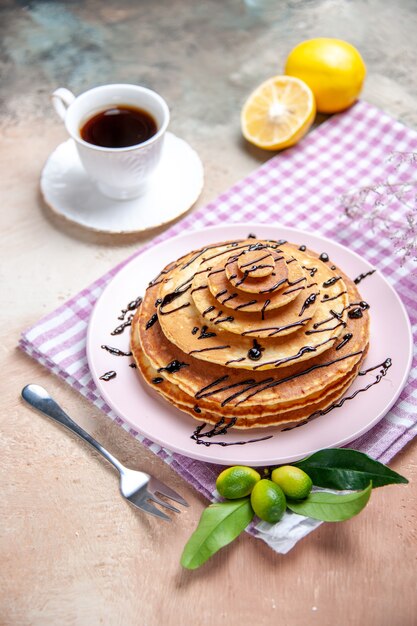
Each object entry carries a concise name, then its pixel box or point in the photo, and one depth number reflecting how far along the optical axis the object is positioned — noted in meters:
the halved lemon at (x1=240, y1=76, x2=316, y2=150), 0.91
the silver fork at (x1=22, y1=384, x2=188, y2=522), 0.70
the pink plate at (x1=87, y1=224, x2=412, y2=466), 0.70
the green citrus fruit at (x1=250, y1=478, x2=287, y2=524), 0.67
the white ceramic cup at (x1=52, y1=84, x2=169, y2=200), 0.83
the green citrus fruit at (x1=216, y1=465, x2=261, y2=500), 0.68
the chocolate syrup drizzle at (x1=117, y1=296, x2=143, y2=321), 0.78
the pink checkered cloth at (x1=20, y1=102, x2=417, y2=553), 0.73
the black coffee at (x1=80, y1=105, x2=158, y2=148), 0.86
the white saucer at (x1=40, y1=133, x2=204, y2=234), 0.86
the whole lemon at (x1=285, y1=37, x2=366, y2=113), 0.92
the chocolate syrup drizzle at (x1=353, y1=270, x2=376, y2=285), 0.78
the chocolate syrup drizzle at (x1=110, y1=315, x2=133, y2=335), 0.77
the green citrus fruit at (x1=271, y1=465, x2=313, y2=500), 0.68
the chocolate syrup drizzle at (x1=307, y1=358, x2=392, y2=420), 0.71
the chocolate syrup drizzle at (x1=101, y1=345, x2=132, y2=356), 0.75
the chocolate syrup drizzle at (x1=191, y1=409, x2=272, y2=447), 0.70
